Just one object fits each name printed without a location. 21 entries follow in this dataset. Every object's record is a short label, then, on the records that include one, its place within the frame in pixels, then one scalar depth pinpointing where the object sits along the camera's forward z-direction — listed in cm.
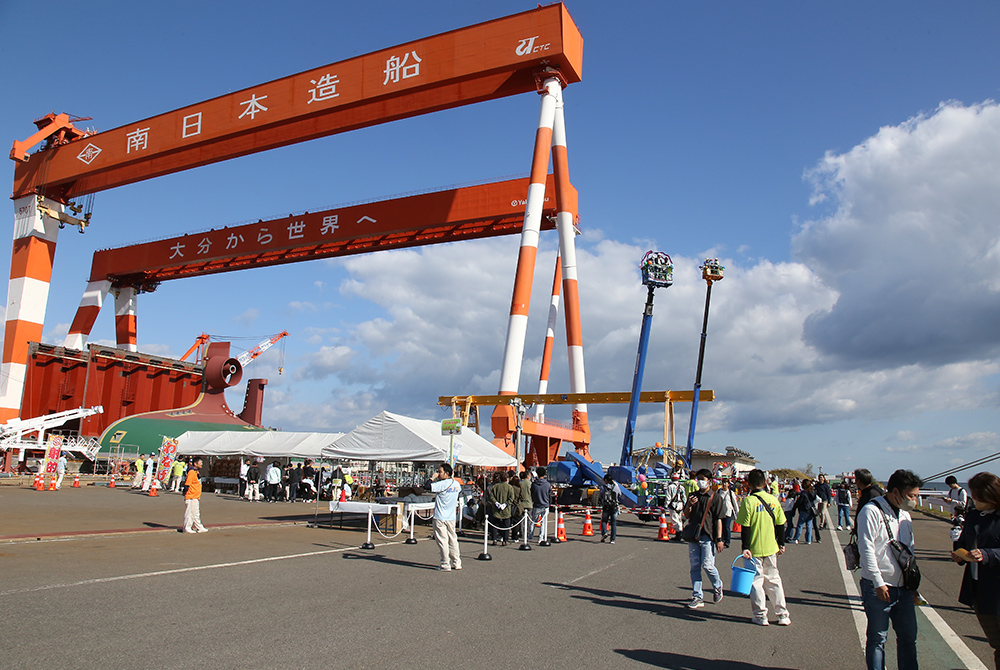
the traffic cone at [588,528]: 1529
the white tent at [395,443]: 1503
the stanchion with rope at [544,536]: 1326
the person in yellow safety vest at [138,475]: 2756
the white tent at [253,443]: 2656
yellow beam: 2836
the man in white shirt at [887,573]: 425
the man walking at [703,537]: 709
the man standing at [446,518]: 938
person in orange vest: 1268
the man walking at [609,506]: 1398
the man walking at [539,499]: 1320
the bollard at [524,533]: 1256
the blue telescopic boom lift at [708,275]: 3358
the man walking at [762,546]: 641
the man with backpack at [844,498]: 1698
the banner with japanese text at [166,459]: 2880
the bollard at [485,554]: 1088
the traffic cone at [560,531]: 1402
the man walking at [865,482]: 736
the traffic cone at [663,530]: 1498
